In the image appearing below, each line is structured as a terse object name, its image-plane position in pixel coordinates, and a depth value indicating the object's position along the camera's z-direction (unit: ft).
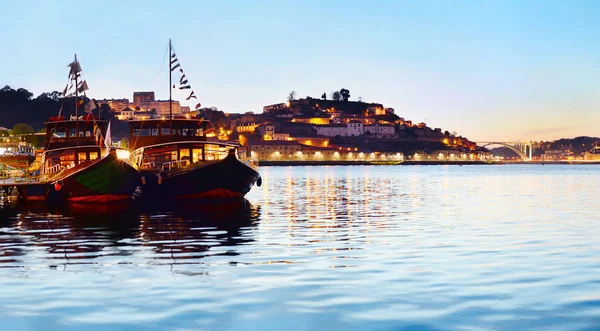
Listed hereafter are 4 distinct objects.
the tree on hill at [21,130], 431.02
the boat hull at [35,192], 159.55
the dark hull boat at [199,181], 144.36
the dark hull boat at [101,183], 139.03
